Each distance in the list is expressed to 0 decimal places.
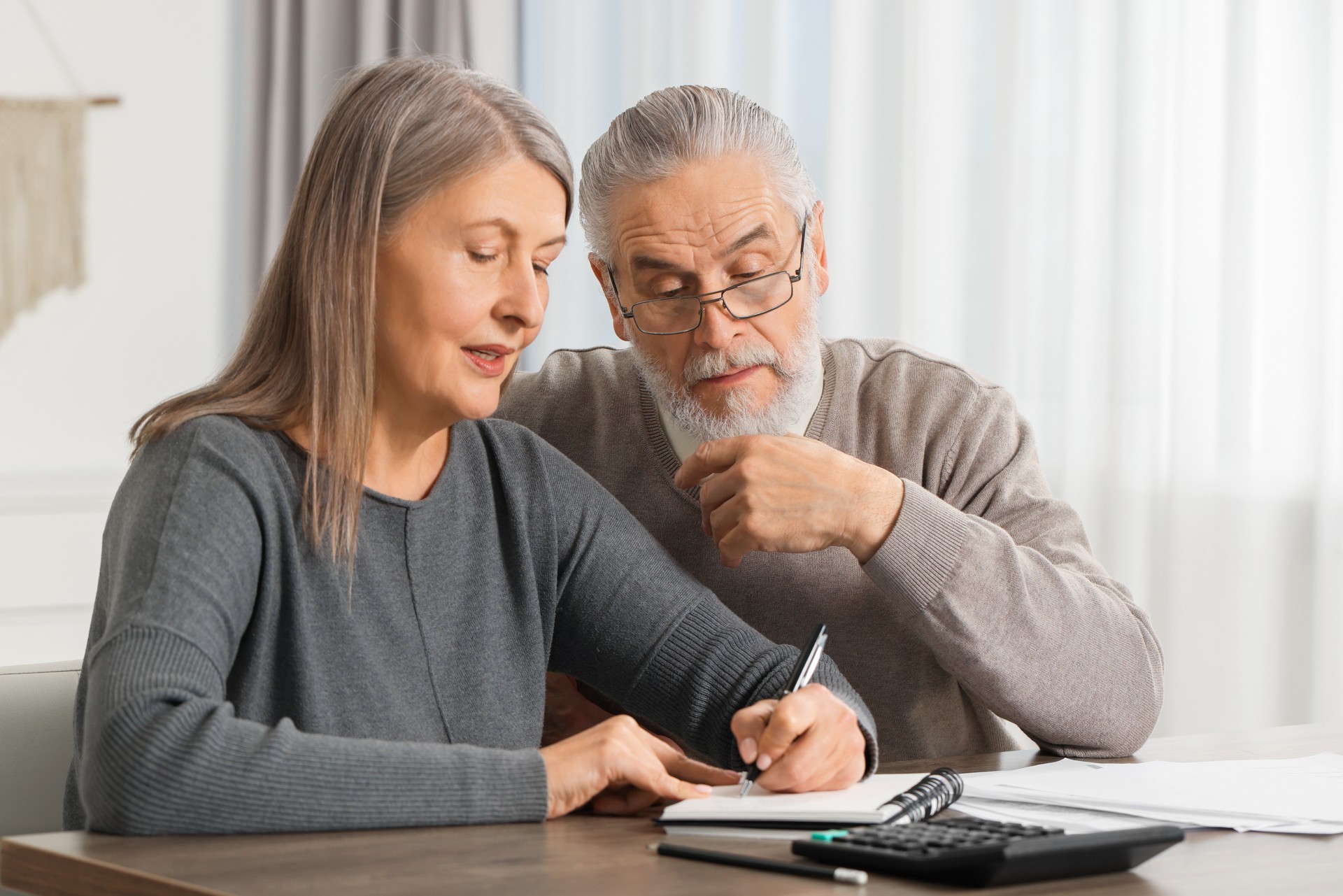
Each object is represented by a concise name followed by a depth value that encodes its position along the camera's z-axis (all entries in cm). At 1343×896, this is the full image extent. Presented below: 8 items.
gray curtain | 311
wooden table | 157
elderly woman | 168
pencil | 158
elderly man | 188
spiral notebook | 165
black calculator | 156
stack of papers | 168
